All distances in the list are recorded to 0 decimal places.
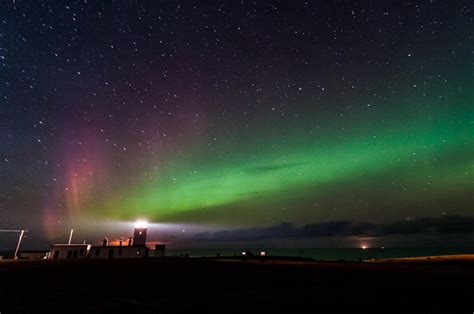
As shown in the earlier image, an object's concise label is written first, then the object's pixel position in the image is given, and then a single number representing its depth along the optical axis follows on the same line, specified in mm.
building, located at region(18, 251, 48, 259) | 63162
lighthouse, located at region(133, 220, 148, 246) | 61656
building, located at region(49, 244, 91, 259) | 57209
